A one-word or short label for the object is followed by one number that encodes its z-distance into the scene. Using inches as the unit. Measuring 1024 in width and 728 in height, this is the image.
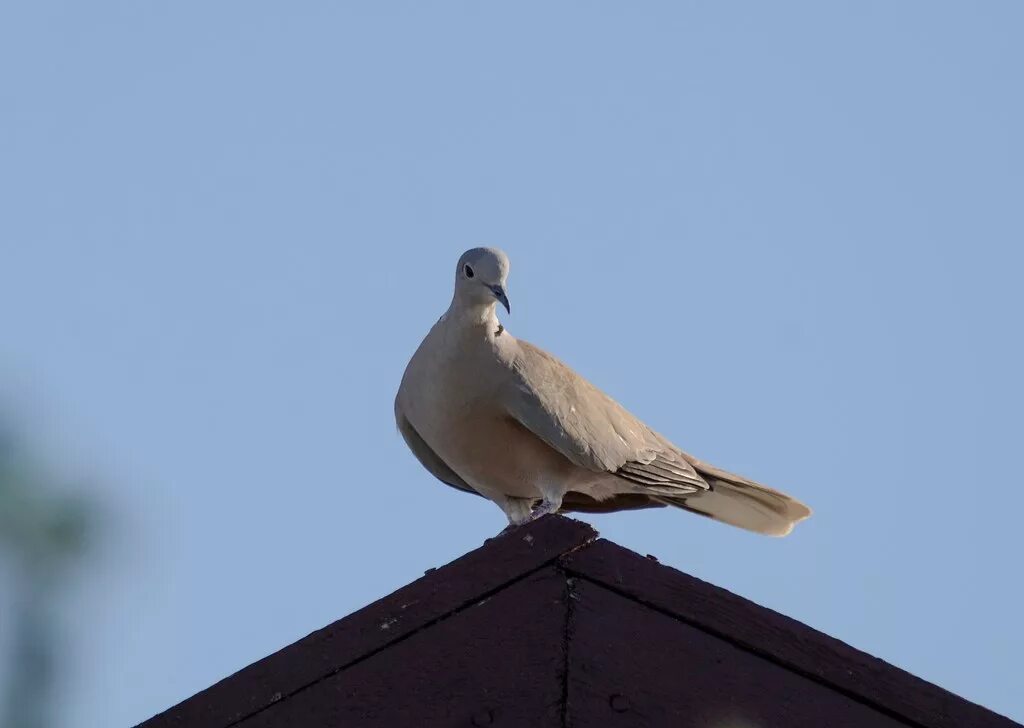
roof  325.1
